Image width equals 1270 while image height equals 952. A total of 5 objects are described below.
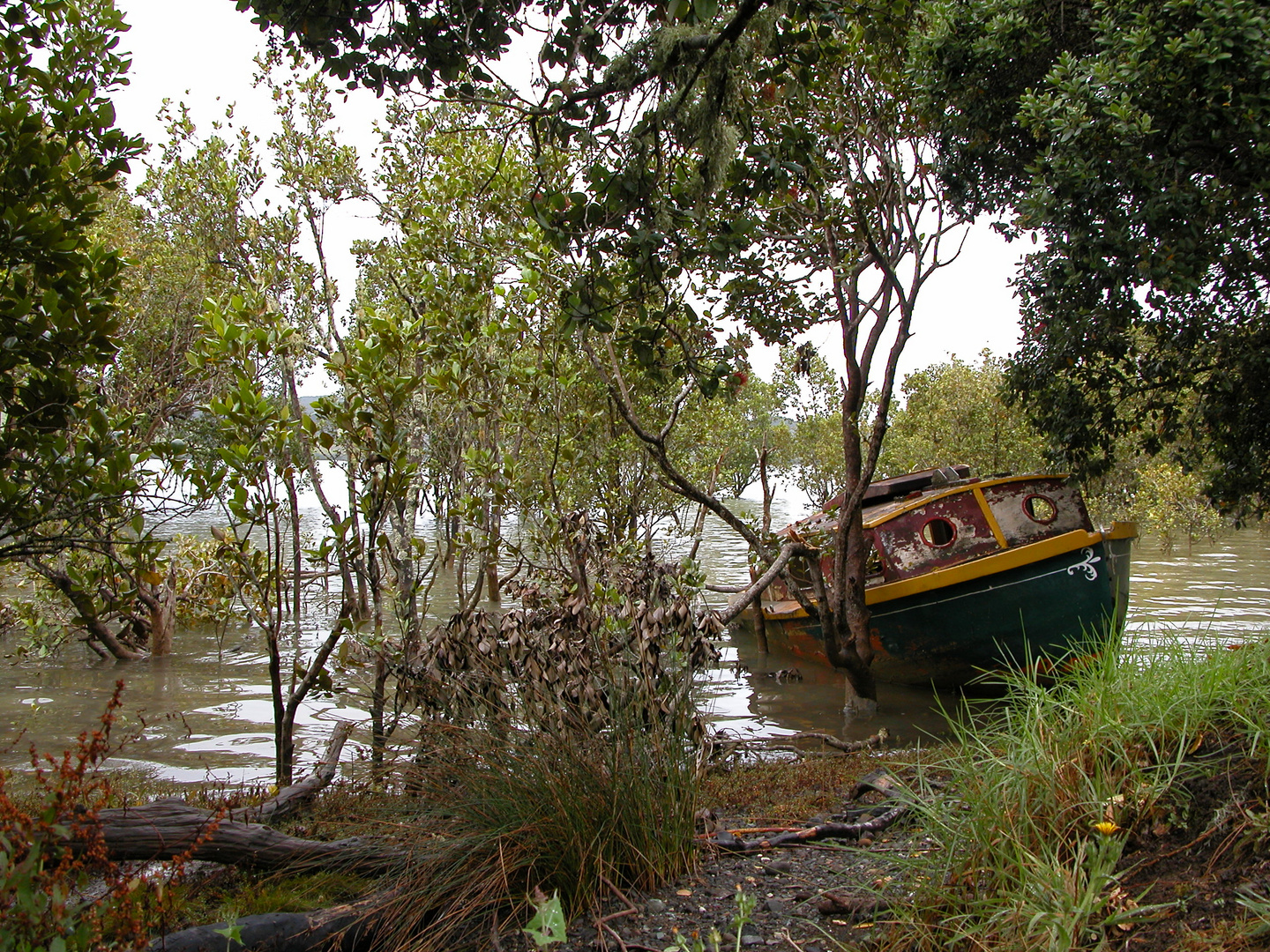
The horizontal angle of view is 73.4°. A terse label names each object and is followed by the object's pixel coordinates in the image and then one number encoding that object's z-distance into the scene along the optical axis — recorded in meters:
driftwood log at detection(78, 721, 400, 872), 3.54
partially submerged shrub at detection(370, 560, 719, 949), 3.18
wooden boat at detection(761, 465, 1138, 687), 9.23
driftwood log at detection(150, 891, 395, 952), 2.98
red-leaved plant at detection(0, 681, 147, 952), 2.06
